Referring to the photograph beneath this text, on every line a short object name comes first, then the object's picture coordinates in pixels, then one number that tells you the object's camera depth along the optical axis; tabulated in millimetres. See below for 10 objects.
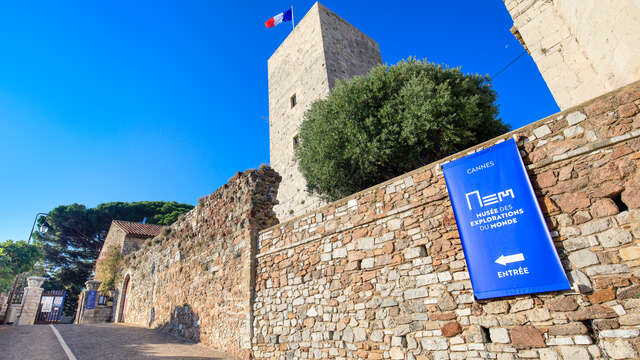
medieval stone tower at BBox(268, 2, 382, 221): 15234
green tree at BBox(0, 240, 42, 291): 18547
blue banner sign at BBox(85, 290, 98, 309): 15968
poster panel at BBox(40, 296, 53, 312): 17783
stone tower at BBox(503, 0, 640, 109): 5449
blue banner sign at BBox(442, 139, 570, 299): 3871
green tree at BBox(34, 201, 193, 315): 26406
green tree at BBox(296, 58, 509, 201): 9352
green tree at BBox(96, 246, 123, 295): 17109
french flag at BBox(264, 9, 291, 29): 18945
